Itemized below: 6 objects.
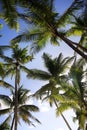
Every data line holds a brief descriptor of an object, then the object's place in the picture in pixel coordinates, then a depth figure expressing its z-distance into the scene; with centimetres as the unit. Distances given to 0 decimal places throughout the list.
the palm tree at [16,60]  1327
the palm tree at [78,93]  828
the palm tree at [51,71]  1280
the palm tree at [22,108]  1304
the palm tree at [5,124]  1292
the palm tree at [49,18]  765
